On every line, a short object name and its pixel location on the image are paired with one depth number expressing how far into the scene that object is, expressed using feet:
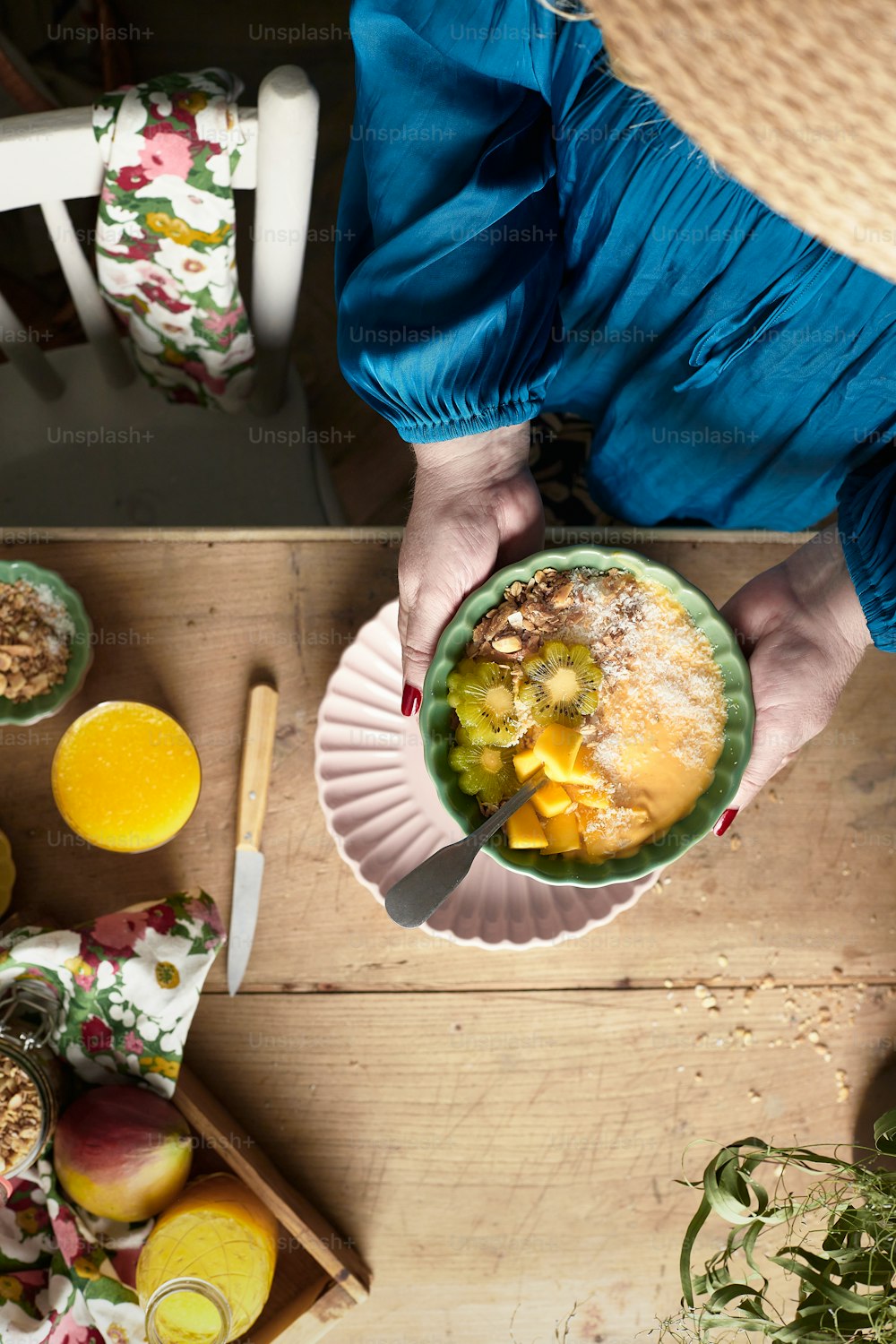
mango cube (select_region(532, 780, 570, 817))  2.36
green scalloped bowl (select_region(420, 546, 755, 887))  2.38
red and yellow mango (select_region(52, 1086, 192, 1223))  2.50
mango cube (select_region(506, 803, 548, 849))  2.36
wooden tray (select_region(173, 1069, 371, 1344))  2.59
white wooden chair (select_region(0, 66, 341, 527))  3.62
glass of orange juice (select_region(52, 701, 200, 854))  2.75
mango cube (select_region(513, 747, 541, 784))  2.36
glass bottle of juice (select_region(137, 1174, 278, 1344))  2.41
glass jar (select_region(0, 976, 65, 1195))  2.47
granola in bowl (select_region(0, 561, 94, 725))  2.73
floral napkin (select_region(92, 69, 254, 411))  2.62
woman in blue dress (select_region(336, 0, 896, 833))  2.25
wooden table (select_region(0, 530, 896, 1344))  2.85
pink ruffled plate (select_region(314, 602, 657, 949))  2.77
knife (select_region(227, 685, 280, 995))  2.85
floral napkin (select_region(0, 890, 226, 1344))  2.52
